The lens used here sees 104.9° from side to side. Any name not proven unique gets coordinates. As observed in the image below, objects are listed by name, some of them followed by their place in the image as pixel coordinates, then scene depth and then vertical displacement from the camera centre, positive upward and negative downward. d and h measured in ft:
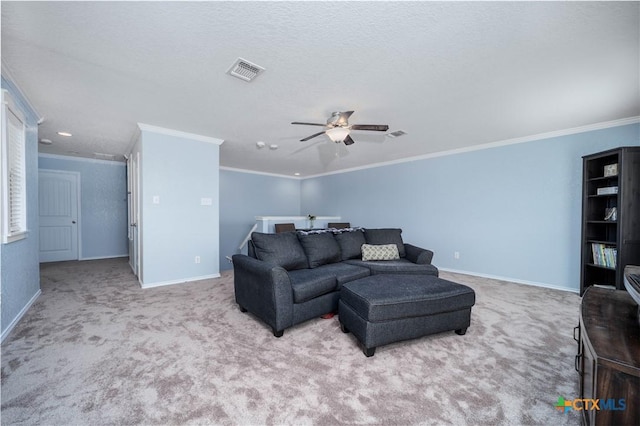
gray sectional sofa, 7.33 -2.25
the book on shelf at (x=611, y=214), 9.90 -0.09
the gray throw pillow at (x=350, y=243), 11.44 -1.59
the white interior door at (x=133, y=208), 13.08 +0.06
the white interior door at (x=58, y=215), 17.38 -0.46
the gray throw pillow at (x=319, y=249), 10.01 -1.64
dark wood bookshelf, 9.40 -0.19
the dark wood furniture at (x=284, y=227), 17.30 -1.22
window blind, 7.00 +1.13
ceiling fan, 8.87 +3.11
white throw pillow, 11.44 -1.95
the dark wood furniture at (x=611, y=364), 2.89 -1.87
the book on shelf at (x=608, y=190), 9.86 +0.88
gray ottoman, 6.28 -2.68
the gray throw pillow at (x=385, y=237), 12.34 -1.35
